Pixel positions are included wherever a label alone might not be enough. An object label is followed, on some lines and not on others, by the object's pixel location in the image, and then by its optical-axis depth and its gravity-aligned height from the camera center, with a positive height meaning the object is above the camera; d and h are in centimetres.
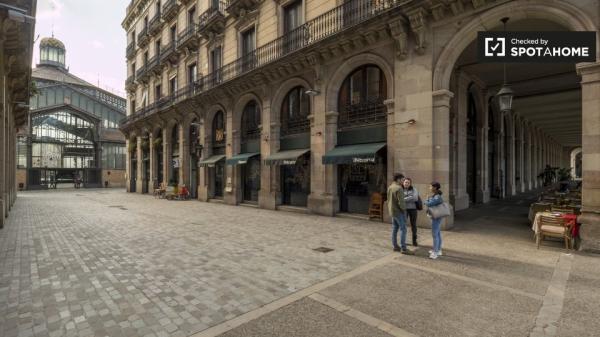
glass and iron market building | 3544 +408
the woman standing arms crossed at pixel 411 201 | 712 -70
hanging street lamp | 810 +198
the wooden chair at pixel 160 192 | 2295 -152
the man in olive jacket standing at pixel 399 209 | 657 -82
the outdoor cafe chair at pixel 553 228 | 673 -131
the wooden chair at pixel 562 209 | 770 -100
